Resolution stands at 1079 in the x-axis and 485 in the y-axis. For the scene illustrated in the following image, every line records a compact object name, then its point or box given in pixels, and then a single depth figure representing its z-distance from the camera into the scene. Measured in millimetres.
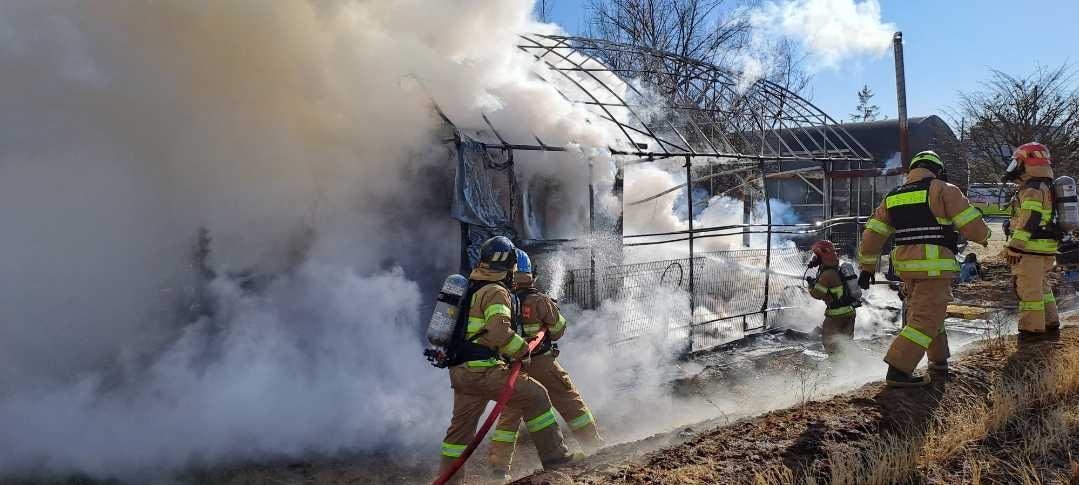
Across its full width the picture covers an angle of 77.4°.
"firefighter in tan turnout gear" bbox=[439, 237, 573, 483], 4059
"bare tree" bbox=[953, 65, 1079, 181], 13617
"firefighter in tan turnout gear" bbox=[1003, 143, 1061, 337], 5719
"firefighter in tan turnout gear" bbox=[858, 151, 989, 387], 4602
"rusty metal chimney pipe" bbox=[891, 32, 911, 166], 9172
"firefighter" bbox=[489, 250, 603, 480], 4535
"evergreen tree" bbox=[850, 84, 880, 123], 48597
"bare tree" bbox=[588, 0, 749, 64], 20969
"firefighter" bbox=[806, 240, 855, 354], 6660
